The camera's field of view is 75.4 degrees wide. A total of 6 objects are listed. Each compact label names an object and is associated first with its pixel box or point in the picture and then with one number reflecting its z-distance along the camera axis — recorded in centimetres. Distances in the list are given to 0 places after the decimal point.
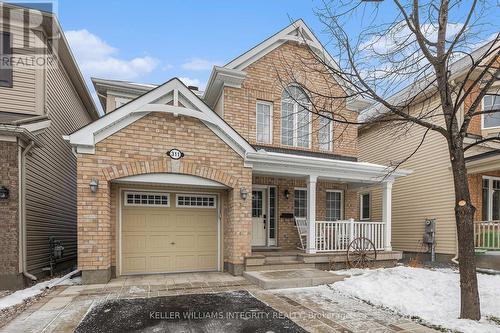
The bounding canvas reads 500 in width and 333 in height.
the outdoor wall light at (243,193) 813
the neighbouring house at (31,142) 686
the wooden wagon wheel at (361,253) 913
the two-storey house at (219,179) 711
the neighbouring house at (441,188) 1018
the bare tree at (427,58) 489
